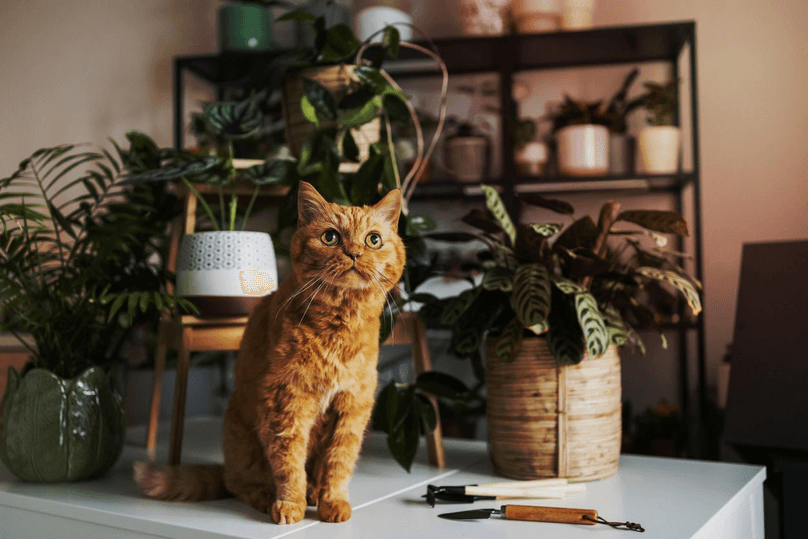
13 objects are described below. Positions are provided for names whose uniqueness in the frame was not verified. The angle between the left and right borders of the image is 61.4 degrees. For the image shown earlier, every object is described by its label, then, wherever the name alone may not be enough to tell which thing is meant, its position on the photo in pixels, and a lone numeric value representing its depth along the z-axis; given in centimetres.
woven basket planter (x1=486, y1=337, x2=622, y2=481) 107
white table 85
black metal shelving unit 212
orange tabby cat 87
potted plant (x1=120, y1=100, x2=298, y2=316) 122
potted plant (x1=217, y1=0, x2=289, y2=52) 238
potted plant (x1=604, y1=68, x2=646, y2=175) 226
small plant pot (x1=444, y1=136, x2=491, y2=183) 231
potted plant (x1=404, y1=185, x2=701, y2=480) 105
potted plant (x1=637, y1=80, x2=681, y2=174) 216
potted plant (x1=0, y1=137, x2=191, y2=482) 112
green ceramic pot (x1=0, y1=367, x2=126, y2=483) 111
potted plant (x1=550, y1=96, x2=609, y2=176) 218
